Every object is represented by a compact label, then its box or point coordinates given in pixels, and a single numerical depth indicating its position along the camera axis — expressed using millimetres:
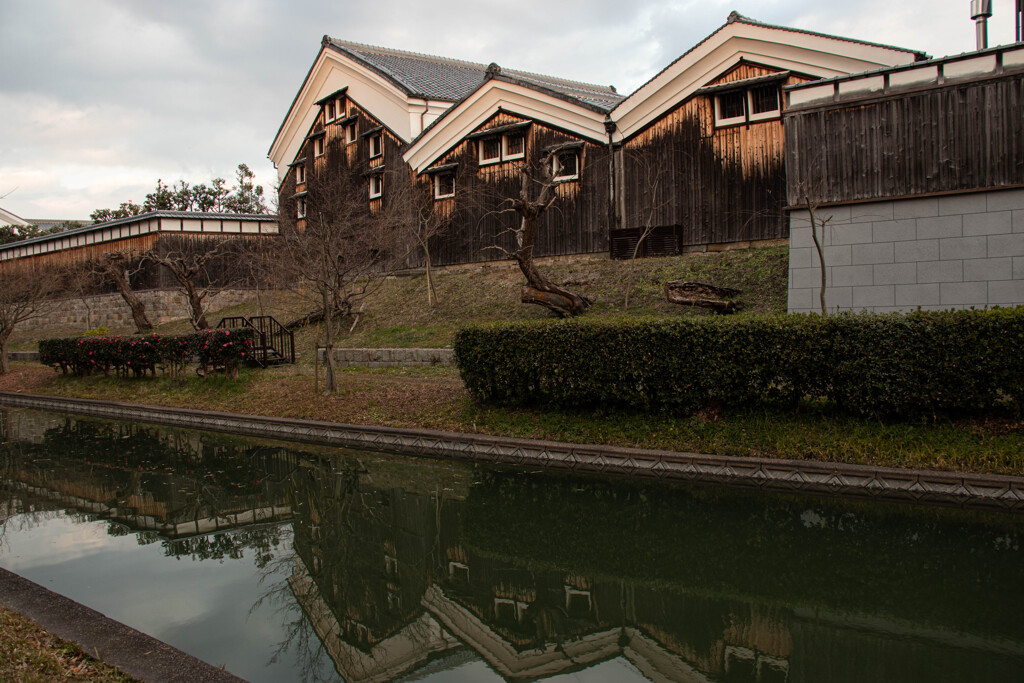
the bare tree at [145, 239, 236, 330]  26256
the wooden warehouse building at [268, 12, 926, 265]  15086
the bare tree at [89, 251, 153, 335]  23281
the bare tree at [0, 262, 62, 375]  20455
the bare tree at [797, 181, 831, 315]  9953
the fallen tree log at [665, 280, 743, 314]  12570
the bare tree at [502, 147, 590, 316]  12891
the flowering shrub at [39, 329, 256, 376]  15398
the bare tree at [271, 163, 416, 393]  12844
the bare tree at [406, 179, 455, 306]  20703
